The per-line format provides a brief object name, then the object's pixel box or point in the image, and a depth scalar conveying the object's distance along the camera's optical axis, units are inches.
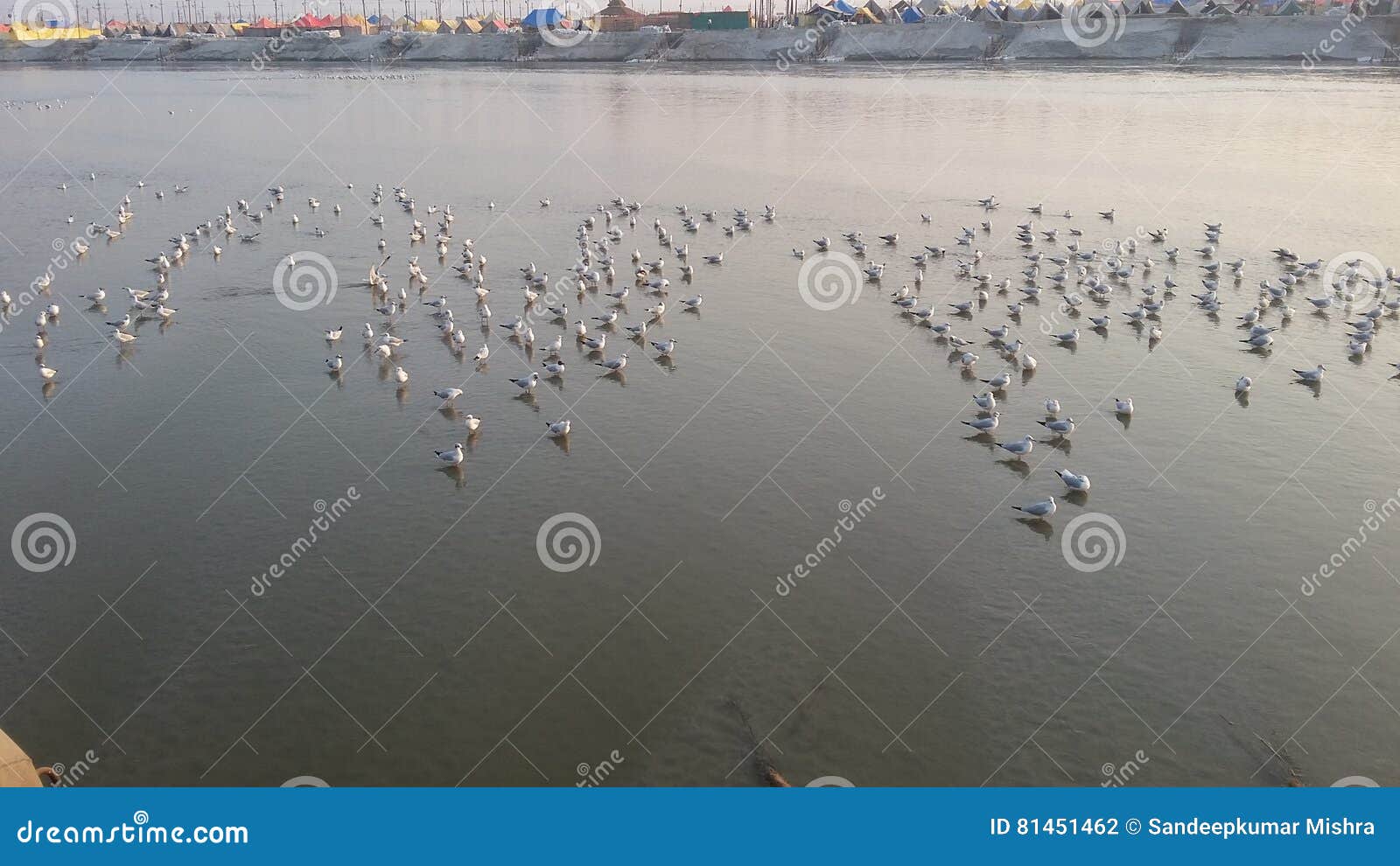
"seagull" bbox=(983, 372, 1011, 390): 975.6
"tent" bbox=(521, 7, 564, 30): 7475.4
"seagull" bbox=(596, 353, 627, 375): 1030.4
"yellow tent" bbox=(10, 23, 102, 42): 7524.6
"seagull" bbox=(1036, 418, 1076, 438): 872.3
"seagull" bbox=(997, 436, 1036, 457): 839.1
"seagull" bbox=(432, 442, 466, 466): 815.7
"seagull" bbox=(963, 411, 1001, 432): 882.1
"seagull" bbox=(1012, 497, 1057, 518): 744.3
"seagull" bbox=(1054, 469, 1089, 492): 781.3
